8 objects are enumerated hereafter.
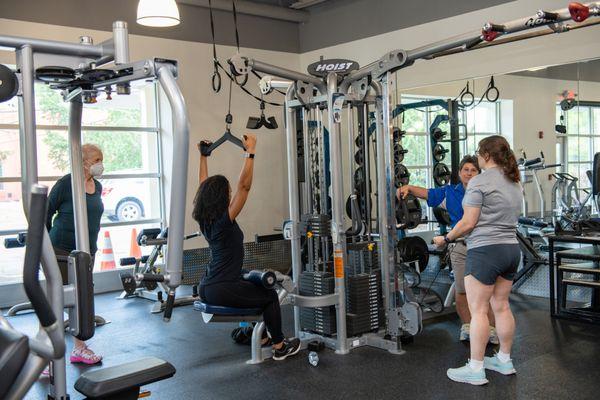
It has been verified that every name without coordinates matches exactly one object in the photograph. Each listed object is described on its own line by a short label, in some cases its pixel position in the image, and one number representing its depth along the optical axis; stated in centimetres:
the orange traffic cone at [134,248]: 756
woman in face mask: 395
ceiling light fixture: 466
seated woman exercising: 383
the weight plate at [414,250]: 561
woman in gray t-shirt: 355
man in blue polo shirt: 447
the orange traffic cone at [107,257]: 734
